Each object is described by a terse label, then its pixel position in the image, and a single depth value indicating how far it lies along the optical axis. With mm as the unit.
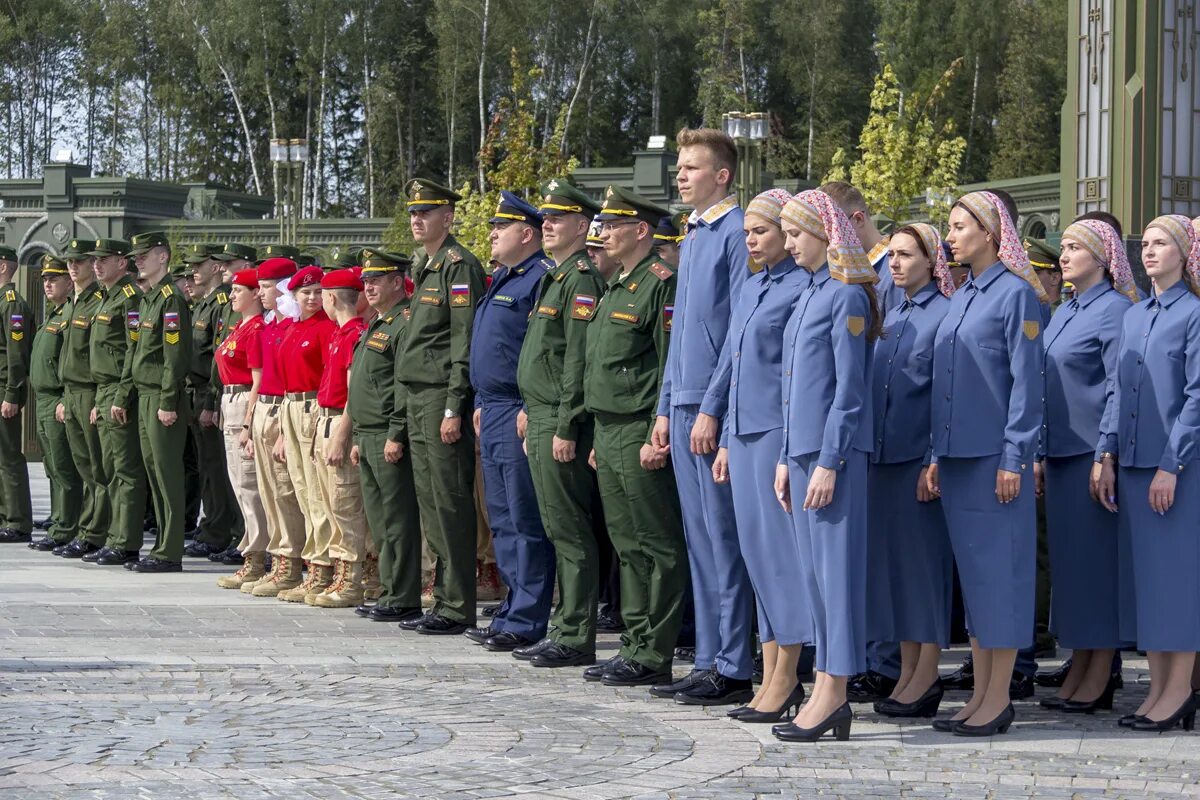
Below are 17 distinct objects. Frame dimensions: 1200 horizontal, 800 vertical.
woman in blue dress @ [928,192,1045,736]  14594
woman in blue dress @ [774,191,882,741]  14148
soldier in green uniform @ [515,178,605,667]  17812
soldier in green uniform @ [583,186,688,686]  16797
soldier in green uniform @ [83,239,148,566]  26609
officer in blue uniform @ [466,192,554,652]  19062
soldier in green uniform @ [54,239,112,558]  27922
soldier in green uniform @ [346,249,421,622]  21000
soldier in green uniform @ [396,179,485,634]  19875
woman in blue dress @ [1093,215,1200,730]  14977
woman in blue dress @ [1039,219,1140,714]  15820
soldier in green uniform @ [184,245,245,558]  27766
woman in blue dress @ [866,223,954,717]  15453
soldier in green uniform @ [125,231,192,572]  25750
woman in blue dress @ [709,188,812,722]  14859
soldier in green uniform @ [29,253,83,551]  29156
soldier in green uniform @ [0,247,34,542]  30156
